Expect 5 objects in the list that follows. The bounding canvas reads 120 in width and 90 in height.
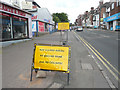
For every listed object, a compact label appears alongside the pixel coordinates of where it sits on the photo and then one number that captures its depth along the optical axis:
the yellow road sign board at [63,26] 12.75
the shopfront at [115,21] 39.17
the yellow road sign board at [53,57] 3.97
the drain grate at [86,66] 5.40
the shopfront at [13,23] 11.69
